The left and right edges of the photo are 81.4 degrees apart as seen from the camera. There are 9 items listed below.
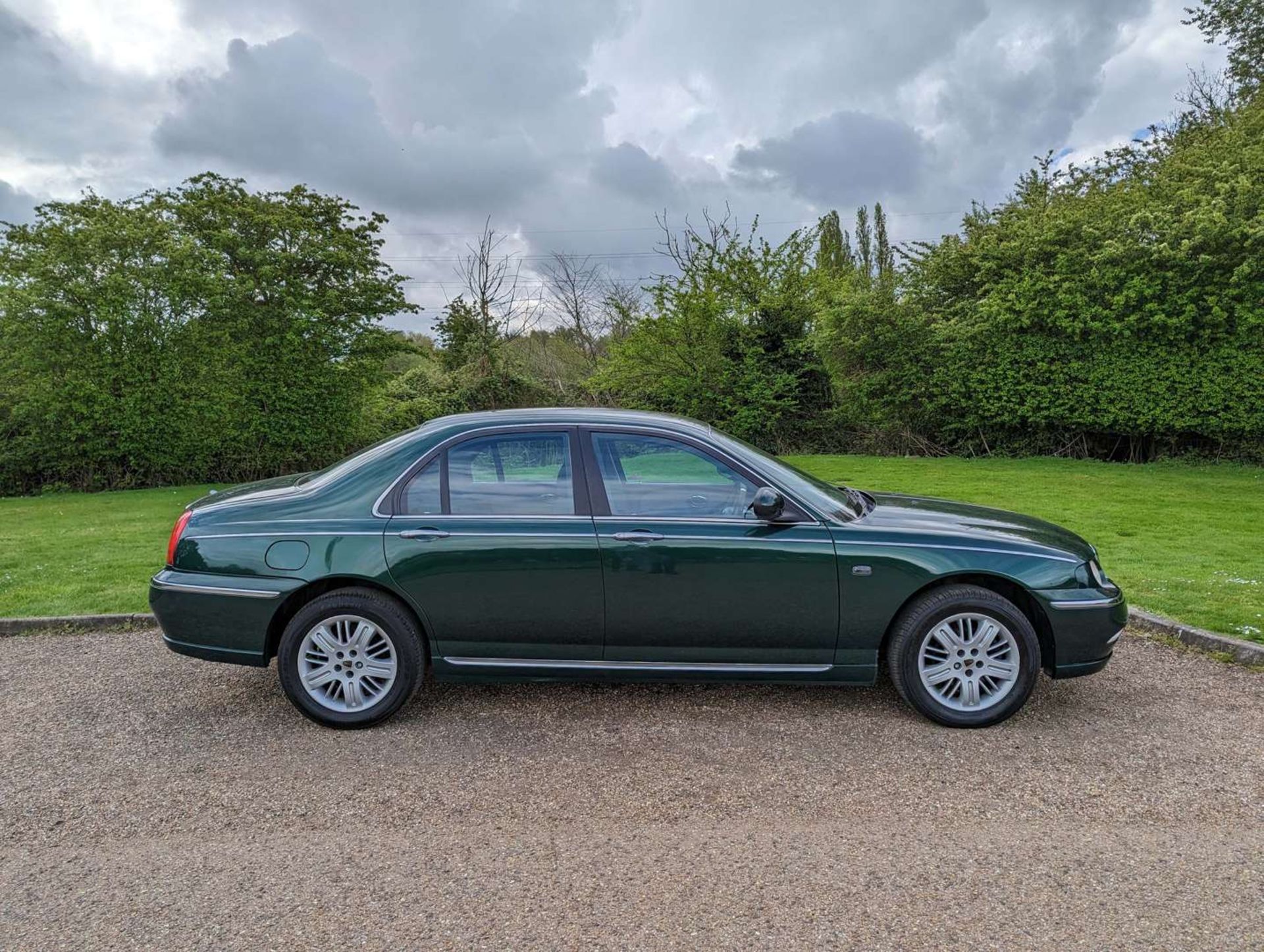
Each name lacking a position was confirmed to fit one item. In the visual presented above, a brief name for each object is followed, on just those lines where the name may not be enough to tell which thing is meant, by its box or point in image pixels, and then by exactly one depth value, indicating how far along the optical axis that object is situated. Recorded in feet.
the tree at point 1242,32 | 65.26
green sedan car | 11.93
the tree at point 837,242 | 106.42
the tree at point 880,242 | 139.54
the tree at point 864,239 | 148.46
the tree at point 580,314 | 101.14
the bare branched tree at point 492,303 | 93.50
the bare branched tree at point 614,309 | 84.74
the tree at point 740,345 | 66.59
